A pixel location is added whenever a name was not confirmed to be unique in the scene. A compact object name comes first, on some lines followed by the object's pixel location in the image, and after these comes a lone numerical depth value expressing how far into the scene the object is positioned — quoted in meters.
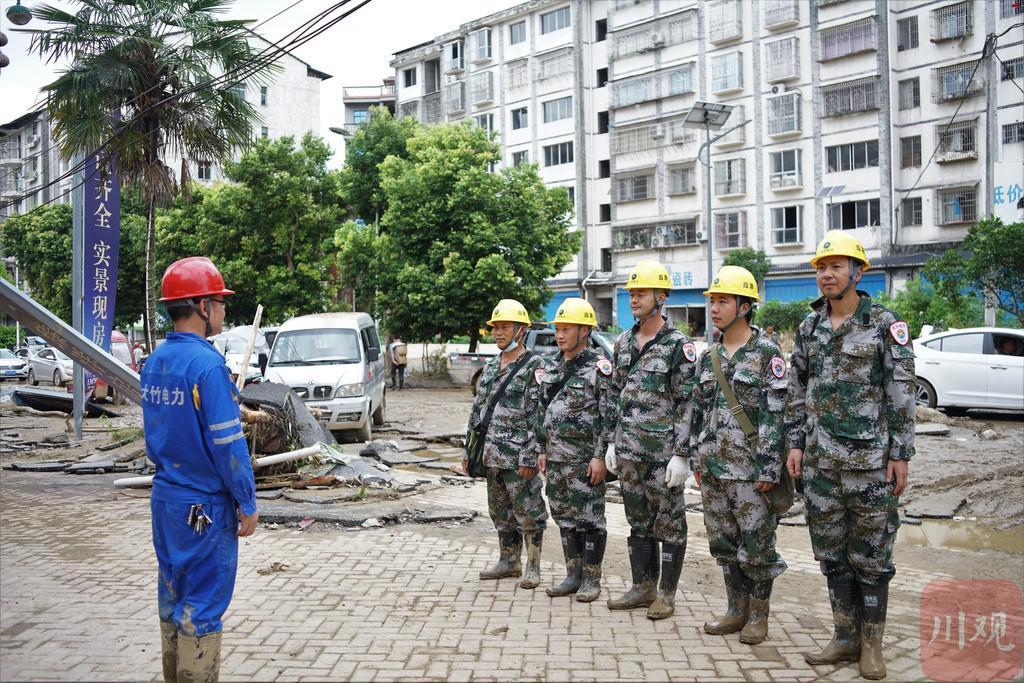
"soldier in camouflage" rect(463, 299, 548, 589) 6.23
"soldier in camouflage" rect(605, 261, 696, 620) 5.41
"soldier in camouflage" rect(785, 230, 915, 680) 4.45
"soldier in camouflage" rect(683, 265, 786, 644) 4.89
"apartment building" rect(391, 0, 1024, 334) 33.59
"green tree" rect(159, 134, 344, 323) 31.16
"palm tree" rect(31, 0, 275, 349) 13.99
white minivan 14.30
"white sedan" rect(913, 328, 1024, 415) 15.62
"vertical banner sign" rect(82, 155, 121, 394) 14.05
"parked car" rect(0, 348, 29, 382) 31.89
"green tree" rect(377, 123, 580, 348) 26.27
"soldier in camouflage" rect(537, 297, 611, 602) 5.85
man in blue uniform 3.76
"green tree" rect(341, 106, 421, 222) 32.22
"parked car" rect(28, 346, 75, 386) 27.14
